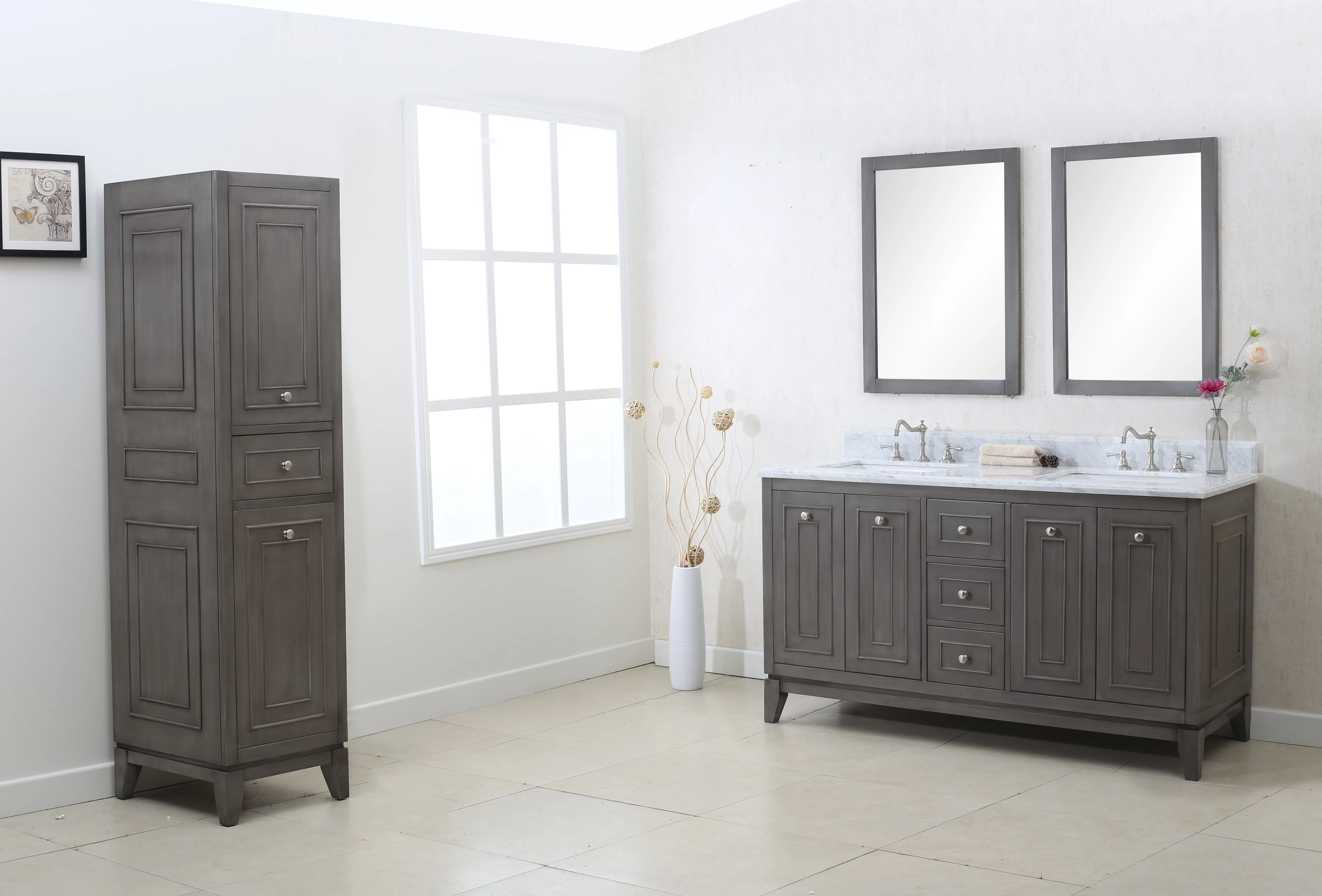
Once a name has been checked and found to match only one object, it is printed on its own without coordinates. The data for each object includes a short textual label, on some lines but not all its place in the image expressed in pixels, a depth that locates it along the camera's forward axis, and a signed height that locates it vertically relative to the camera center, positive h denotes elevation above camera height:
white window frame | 5.30 +0.24
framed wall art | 4.16 +0.65
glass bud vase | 4.80 -0.17
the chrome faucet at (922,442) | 5.46 -0.16
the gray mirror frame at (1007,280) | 5.27 +0.49
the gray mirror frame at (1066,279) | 4.86 +0.47
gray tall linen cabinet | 4.08 -0.20
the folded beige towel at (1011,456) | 5.09 -0.21
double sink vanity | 4.44 -0.67
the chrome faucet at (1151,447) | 4.93 -0.17
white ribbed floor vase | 5.81 -0.98
